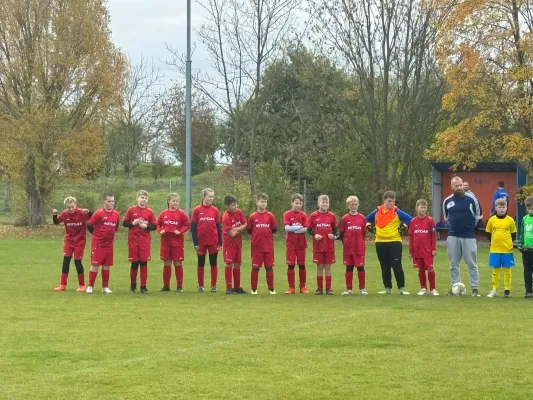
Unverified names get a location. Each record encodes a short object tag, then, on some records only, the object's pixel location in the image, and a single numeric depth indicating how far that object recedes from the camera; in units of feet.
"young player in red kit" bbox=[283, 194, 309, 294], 57.06
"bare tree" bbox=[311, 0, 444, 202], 127.44
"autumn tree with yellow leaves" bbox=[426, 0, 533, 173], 106.22
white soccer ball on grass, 54.85
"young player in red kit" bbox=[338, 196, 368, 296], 56.49
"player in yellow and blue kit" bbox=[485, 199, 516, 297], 54.19
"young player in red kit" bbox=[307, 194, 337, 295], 56.80
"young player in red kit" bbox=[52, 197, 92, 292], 58.03
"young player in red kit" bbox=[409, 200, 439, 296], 55.62
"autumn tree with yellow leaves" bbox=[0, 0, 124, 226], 142.41
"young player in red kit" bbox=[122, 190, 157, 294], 57.11
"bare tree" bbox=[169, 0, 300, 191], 136.77
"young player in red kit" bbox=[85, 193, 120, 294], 56.80
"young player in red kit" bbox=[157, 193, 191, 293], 57.62
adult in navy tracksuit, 55.57
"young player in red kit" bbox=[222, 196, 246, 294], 56.90
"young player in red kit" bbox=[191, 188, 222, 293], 57.93
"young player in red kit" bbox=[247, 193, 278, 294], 56.90
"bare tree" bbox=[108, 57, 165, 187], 206.90
